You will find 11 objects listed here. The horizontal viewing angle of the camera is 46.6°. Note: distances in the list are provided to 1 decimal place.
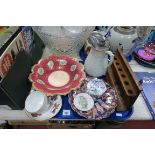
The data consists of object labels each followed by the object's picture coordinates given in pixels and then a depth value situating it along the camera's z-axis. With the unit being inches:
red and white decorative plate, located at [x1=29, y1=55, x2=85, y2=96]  25.7
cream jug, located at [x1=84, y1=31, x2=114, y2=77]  26.0
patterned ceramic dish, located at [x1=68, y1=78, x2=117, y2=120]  24.0
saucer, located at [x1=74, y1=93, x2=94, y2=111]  24.5
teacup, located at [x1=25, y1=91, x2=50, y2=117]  23.2
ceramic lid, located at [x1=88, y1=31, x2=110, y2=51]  25.8
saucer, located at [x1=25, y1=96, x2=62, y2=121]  23.9
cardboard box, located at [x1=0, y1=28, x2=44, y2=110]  23.0
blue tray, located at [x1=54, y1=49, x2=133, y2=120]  24.9
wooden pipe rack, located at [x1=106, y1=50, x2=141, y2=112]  24.1
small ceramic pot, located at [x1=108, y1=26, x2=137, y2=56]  29.7
